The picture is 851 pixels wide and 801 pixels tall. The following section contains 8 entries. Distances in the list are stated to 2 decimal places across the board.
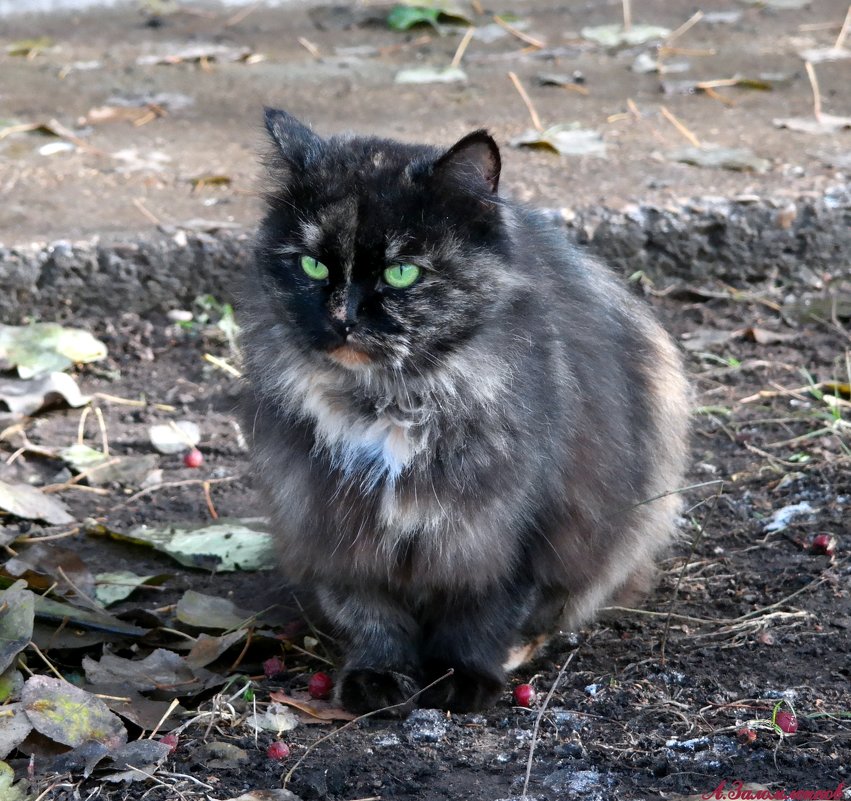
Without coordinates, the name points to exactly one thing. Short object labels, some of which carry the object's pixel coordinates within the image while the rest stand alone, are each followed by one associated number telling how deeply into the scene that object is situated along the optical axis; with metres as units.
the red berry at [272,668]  6.17
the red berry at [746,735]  5.14
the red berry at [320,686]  5.91
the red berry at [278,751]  5.23
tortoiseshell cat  5.35
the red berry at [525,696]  5.79
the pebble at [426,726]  5.43
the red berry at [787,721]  5.19
